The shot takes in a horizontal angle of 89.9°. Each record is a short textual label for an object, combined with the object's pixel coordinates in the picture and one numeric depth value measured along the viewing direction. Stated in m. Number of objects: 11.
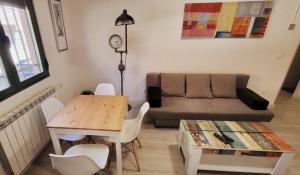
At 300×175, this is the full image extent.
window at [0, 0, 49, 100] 1.60
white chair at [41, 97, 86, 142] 1.77
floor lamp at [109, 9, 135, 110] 2.83
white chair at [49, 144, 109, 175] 1.11
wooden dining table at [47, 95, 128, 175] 1.50
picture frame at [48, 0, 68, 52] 2.36
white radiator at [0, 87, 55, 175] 1.50
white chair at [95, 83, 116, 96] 2.44
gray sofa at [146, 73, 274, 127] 2.49
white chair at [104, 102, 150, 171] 1.76
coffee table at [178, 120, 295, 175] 1.62
